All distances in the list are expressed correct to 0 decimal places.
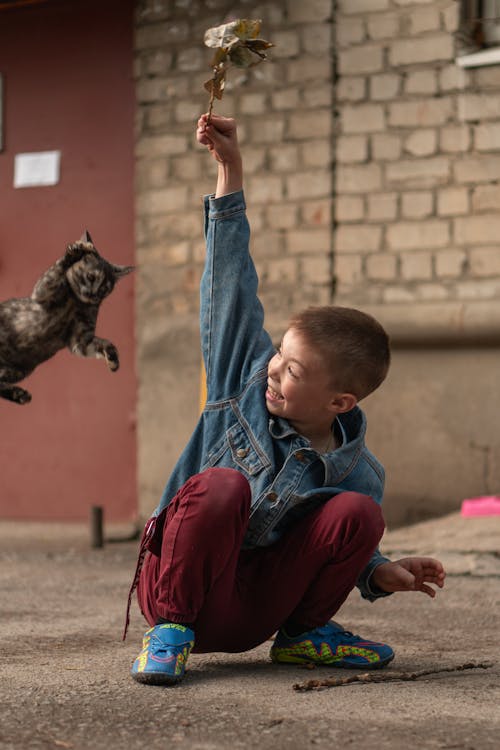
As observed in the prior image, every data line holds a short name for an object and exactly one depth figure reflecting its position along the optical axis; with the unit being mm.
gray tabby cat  3912
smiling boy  5062
